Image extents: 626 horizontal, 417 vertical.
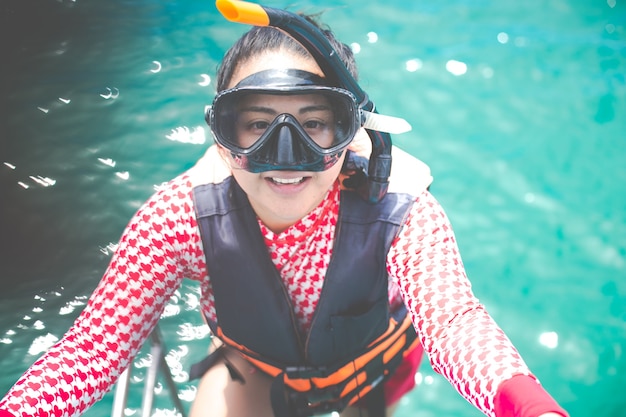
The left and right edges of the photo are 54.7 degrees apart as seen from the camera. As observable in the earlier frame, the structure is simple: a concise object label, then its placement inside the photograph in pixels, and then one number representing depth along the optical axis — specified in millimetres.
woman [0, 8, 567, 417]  1232
